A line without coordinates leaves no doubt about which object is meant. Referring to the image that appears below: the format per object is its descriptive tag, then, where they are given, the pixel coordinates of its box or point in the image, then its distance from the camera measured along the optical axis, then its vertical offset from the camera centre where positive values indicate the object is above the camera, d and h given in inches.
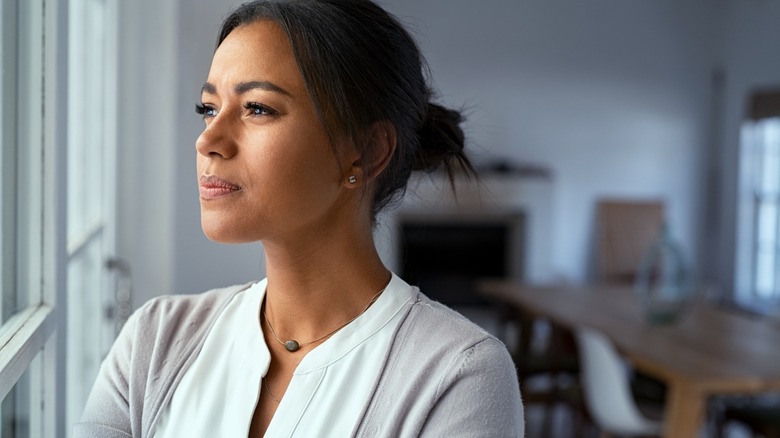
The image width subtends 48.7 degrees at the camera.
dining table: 112.7 -21.5
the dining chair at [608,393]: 126.6 -28.7
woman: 41.5 -5.4
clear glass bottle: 145.0 -14.7
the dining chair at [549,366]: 167.0 -32.9
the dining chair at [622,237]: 279.1 -11.5
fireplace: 275.6 -17.9
